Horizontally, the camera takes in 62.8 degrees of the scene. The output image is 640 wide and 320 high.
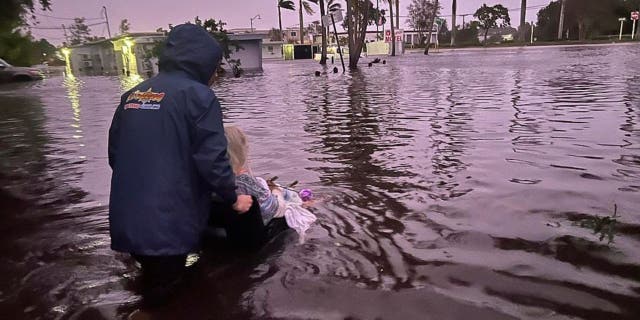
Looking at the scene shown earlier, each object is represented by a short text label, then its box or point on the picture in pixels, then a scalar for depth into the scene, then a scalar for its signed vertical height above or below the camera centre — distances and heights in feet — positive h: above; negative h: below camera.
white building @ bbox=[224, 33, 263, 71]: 127.54 -1.91
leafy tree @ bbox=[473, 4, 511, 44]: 264.93 +9.06
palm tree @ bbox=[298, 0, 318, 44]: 169.47 +11.35
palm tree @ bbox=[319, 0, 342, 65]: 124.98 +1.90
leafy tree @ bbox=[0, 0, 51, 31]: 39.63 +3.84
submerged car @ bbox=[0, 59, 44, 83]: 94.73 -2.94
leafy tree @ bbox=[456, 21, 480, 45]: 285.27 +0.37
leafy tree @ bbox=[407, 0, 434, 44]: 269.83 +11.49
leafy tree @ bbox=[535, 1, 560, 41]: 242.58 +3.70
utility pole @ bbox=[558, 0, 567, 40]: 206.57 +2.98
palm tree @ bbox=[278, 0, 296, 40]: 171.83 +12.69
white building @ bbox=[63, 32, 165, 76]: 120.88 -0.80
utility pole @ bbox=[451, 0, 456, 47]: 226.15 +6.35
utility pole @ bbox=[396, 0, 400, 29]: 234.25 +8.56
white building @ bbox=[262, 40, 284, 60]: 231.30 -2.38
